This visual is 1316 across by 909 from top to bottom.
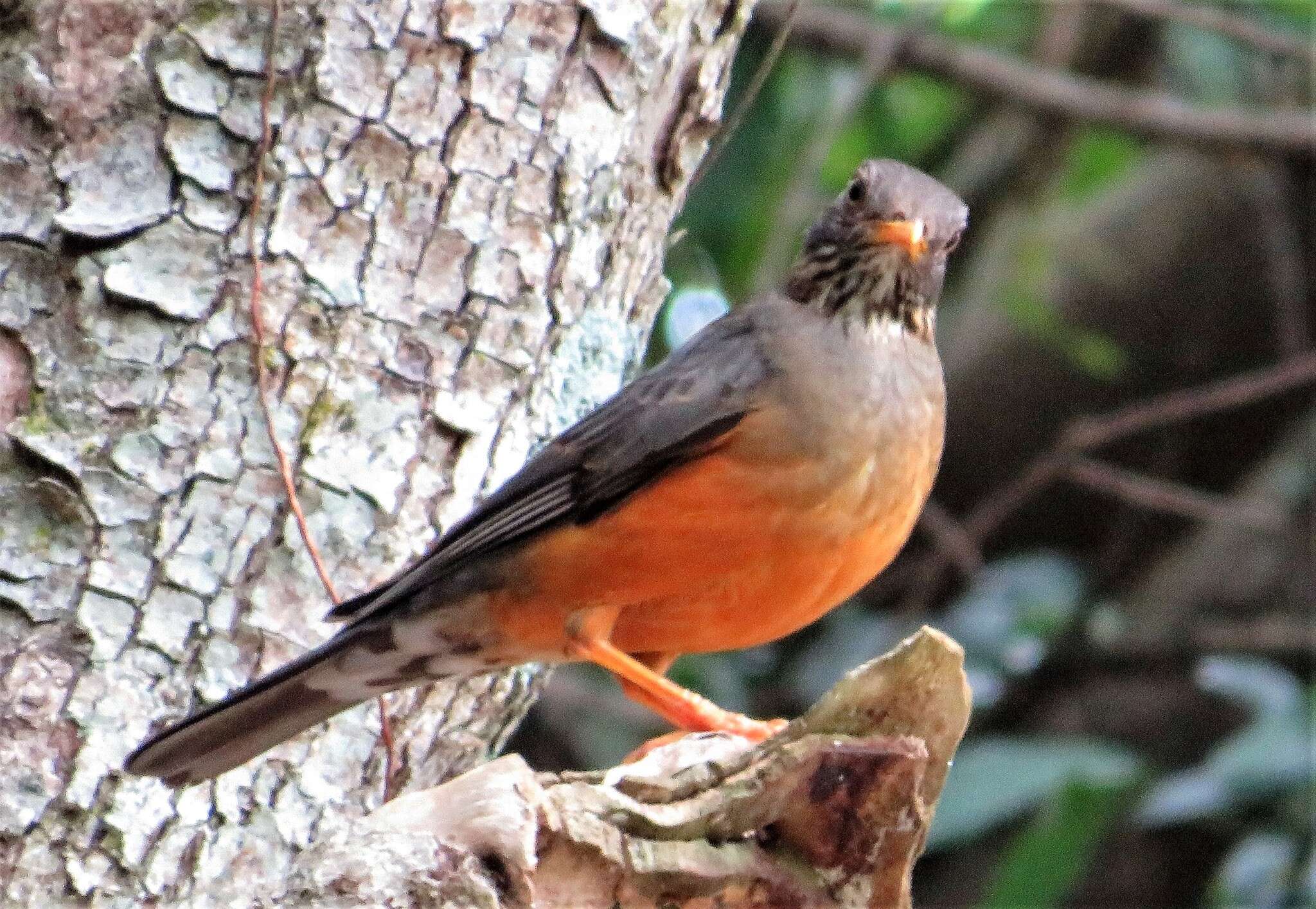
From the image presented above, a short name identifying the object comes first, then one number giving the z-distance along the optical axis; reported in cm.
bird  898
